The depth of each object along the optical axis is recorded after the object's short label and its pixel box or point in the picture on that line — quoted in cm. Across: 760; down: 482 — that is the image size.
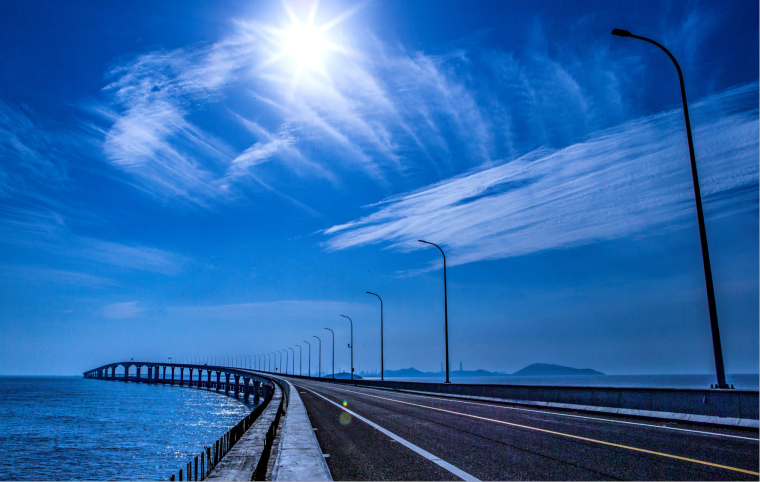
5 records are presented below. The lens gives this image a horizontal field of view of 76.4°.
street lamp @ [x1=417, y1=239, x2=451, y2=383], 3628
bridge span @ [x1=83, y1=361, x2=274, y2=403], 9956
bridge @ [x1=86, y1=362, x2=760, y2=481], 656
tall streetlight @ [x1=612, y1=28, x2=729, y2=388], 1357
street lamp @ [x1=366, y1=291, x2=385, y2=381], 6188
